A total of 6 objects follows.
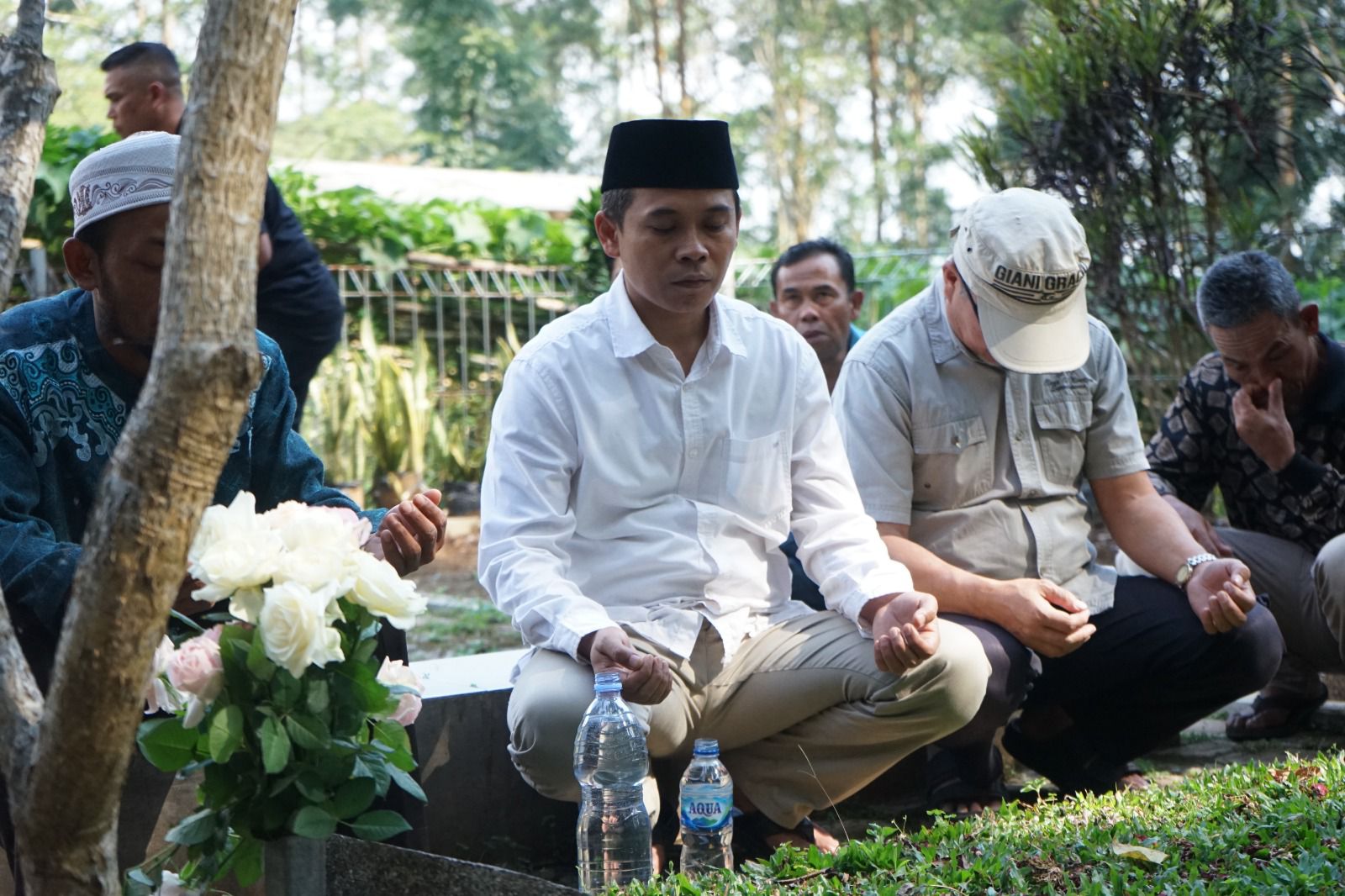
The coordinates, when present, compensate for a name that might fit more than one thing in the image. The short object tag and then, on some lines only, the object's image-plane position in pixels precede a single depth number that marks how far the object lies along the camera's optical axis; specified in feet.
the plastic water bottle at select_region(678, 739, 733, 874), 11.10
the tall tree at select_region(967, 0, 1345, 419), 26.20
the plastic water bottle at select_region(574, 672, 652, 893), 10.96
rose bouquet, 7.16
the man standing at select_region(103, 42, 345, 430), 19.54
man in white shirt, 12.08
